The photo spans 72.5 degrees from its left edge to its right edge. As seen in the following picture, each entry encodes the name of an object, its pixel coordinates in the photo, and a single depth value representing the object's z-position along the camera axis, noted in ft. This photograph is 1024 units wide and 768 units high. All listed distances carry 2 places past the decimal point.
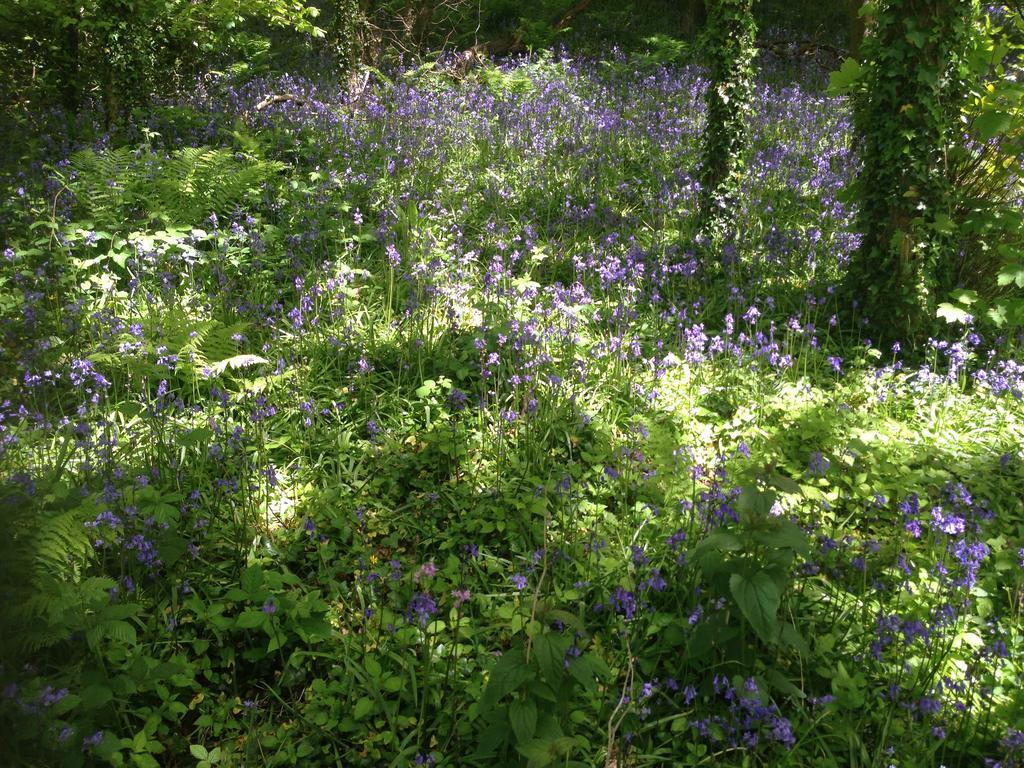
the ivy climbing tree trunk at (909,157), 13.93
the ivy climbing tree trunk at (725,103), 17.99
